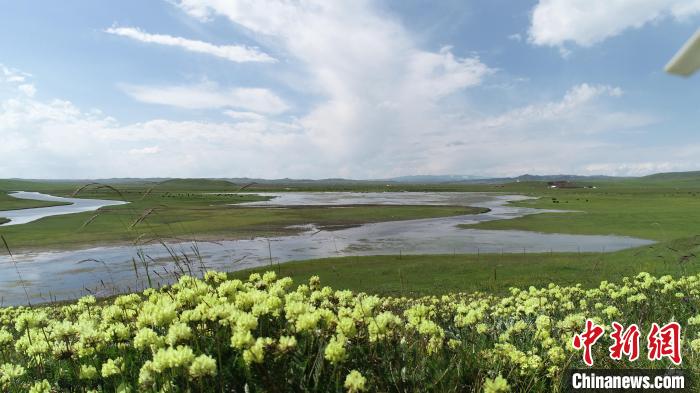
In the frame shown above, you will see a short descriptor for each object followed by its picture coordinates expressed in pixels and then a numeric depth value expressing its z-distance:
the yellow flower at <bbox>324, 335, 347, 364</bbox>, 2.45
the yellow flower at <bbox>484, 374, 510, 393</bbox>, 2.69
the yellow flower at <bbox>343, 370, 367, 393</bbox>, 2.26
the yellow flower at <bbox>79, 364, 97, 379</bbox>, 2.92
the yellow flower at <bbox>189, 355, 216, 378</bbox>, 2.18
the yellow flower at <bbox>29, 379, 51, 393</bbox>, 2.78
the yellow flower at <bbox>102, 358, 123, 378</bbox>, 2.82
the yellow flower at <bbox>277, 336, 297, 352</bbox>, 2.30
